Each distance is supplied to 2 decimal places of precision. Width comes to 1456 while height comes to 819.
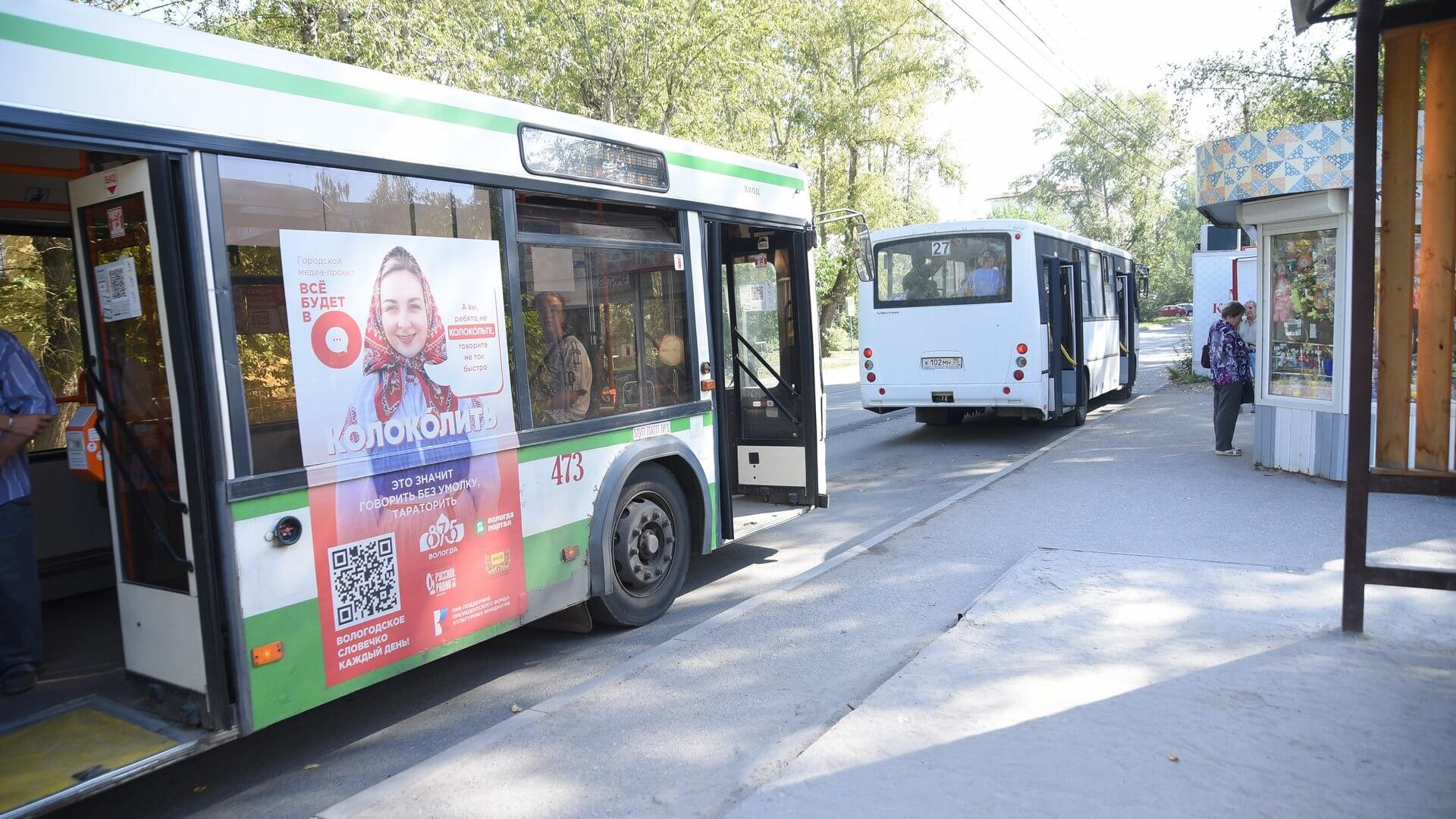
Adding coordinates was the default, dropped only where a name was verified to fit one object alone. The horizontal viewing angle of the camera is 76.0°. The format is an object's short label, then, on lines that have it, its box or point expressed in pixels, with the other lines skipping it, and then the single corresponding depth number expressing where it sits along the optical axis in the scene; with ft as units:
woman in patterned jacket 35.14
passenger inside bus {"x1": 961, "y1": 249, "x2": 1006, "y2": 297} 42.70
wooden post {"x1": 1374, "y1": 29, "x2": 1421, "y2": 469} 15.49
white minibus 42.14
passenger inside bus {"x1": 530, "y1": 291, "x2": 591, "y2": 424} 16.51
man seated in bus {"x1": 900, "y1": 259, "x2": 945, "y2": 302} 44.06
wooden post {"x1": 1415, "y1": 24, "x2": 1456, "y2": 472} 15.31
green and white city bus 11.51
